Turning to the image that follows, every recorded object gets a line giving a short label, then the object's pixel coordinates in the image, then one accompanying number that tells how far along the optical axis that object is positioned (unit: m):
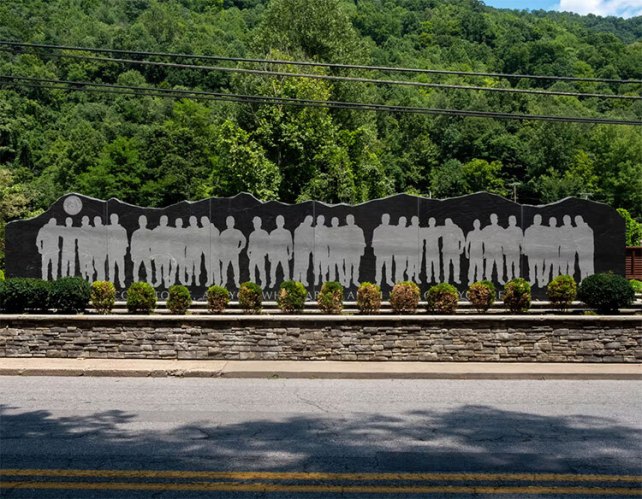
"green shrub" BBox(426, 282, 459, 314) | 18.52
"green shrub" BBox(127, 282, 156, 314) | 18.03
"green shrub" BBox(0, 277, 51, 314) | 16.89
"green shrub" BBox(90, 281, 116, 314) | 18.88
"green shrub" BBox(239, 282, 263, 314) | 18.59
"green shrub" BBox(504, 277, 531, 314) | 19.20
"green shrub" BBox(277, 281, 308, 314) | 18.36
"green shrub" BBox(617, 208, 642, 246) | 51.16
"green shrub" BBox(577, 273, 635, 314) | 18.88
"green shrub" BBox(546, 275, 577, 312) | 20.05
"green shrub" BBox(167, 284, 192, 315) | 17.92
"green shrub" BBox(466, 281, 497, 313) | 19.45
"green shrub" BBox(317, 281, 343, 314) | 18.23
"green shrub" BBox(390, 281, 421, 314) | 18.59
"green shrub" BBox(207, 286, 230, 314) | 19.52
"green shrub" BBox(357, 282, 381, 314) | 18.55
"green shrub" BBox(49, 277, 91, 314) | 17.67
